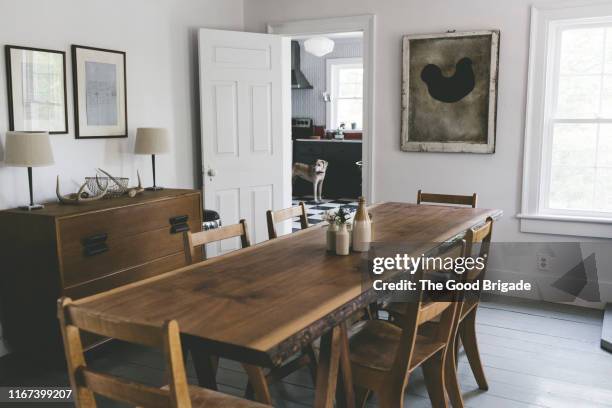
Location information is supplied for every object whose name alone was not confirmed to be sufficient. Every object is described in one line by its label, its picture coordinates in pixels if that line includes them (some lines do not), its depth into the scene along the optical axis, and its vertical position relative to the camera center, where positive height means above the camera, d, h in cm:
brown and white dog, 938 -60
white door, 496 +9
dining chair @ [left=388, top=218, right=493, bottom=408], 256 -94
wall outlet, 462 -100
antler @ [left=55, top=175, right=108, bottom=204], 358 -39
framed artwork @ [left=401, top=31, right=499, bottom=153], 460 +35
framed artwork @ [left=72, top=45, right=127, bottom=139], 396 +29
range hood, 1048 +111
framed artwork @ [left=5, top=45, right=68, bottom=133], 350 +28
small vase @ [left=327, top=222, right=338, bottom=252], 264 -46
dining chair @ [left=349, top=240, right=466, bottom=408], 210 -88
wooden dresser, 325 -71
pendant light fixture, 809 +124
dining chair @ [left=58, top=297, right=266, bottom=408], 147 -60
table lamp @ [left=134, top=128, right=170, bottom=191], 427 -5
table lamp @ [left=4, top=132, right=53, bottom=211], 329 -8
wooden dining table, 167 -56
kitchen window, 1056 +77
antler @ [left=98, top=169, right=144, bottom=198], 394 -37
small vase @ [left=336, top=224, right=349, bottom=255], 260 -46
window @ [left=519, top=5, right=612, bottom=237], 434 +8
